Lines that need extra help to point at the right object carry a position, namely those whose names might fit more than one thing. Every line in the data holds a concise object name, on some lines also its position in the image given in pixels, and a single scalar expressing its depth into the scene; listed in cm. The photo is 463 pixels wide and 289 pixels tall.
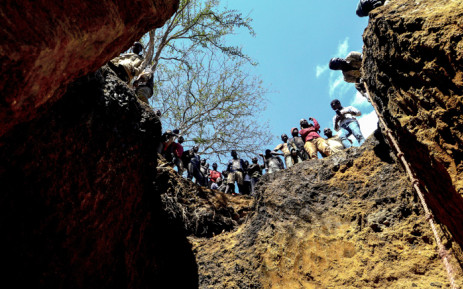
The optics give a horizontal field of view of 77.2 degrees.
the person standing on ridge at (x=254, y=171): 1046
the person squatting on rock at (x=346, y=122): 670
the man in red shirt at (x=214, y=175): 1206
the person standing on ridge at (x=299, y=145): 833
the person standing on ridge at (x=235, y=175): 1017
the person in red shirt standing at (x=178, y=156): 916
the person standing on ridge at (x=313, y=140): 722
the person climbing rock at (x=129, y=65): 599
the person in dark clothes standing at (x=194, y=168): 945
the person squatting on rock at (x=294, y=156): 856
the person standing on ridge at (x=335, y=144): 690
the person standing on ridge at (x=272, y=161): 928
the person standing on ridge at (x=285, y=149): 887
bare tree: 1307
